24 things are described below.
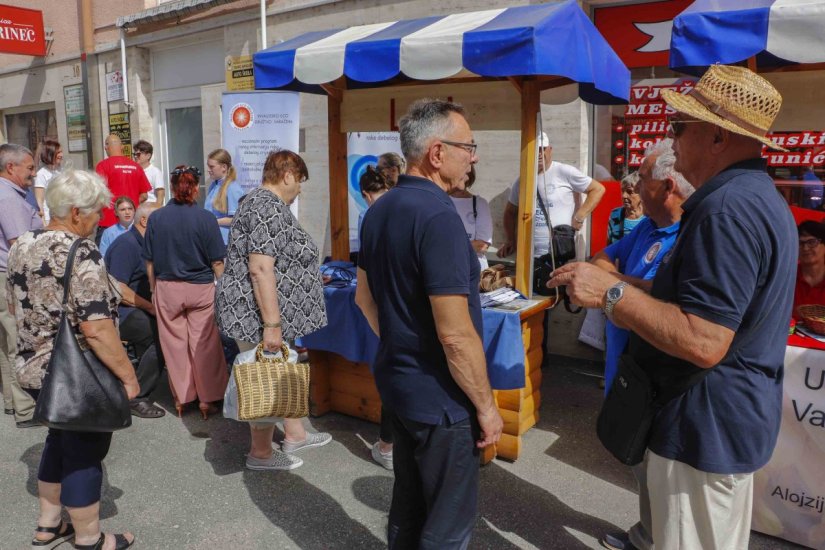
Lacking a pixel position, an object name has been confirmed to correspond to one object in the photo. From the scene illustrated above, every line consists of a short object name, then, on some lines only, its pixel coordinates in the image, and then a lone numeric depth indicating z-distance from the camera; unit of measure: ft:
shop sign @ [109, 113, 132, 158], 31.32
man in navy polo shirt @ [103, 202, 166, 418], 16.15
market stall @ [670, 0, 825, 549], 9.71
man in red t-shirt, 23.73
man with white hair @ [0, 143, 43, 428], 14.75
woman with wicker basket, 11.27
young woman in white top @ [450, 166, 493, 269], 16.12
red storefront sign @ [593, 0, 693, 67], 17.48
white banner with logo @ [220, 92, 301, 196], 22.03
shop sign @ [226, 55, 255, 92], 25.36
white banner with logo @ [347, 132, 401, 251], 22.32
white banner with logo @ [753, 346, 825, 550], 9.66
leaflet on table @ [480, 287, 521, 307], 12.94
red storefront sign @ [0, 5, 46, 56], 33.06
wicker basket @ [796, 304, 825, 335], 10.38
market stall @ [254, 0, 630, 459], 12.03
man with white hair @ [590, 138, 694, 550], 9.07
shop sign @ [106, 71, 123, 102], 31.19
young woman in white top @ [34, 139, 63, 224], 23.26
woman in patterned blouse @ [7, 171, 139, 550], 8.80
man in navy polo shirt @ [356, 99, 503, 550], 6.77
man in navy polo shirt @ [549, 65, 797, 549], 5.74
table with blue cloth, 12.09
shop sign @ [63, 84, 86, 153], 33.53
